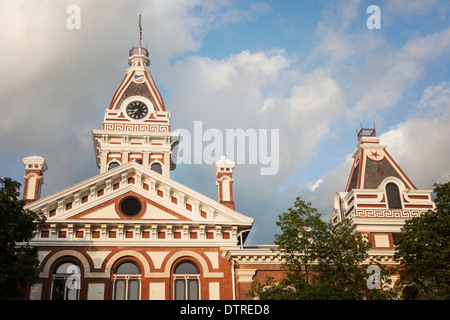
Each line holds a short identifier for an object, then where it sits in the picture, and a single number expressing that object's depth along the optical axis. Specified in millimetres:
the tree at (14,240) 23469
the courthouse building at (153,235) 28438
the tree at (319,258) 23547
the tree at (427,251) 26625
